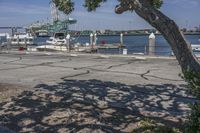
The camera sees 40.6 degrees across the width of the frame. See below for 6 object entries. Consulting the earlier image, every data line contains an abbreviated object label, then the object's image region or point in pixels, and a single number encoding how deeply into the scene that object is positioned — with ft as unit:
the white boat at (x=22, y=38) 132.40
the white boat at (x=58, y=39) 134.32
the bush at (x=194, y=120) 12.29
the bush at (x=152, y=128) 16.23
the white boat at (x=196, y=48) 63.94
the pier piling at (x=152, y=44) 65.78
